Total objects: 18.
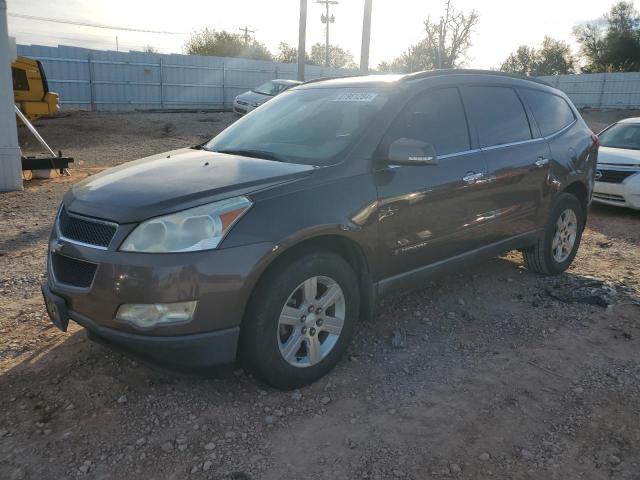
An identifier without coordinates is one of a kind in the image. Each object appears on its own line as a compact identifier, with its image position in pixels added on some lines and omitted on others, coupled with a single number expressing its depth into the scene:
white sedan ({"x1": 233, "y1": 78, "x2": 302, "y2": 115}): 21.45
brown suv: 2.85
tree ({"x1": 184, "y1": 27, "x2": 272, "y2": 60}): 50.38
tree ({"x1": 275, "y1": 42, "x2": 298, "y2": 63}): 62.69
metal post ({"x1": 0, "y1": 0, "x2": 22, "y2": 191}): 8.51
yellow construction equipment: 13.25
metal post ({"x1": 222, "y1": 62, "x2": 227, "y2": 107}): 29.61
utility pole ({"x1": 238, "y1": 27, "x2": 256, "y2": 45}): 54.92
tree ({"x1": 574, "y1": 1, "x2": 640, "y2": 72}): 52.81
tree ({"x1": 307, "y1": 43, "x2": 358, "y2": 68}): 72.49
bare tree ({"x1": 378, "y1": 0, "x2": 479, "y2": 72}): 45.97
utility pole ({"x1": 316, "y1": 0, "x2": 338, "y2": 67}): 56.81
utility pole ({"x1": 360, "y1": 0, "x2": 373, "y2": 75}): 16.83
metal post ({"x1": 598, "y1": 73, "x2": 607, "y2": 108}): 37.36
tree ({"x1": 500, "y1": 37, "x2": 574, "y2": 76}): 66.09
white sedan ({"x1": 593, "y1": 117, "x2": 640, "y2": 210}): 8.54
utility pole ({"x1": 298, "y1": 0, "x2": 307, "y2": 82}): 20.80
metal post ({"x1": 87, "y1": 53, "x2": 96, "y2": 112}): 24.22
